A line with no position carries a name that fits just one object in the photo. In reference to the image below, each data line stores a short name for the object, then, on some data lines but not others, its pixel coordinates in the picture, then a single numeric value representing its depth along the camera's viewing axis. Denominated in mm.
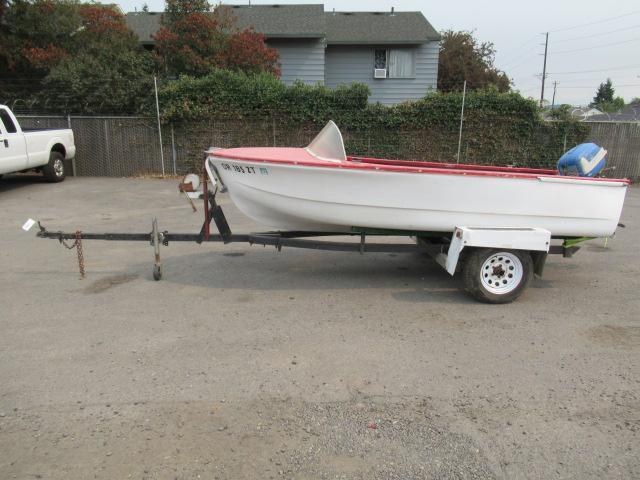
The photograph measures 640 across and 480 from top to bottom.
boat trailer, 5680
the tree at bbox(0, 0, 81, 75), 18359
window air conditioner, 21636
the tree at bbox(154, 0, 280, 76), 16609
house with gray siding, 20719
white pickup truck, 12078
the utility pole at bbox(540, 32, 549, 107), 55562
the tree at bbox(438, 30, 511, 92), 27109
